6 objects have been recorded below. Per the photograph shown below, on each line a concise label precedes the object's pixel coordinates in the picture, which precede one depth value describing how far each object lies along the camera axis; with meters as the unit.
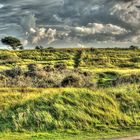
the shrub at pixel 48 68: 37.82
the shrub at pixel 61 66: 43.87
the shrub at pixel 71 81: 21.99
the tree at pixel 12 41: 88.08
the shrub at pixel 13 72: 29.51
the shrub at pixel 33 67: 38.59
